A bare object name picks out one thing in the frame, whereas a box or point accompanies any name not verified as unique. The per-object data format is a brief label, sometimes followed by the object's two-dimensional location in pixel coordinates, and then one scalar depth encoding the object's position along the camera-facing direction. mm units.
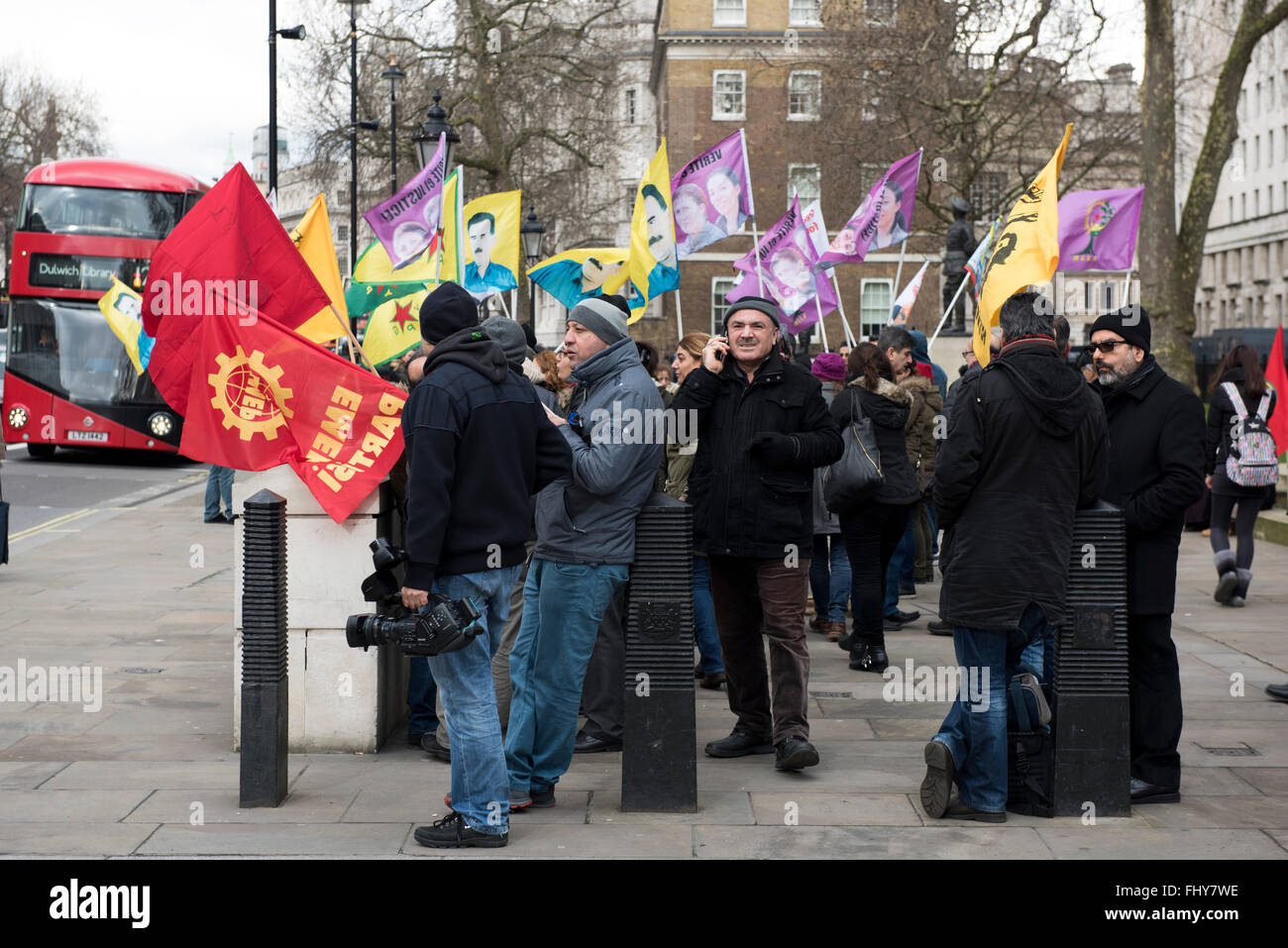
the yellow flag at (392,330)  11961
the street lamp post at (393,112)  26781
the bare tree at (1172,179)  21172
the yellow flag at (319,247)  7906
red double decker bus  23406
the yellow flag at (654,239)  10422
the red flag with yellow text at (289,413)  6305
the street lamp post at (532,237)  30750
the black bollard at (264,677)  5570
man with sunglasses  5727
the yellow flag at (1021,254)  6789
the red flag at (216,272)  6391
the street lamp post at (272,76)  21109
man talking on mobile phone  6168
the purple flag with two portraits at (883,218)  13578
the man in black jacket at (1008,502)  5305
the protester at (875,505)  8531
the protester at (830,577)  9742
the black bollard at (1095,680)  5488
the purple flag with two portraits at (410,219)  12492
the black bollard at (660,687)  5625
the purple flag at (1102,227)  12359
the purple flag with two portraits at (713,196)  12141
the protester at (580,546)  5668
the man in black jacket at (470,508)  4930
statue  20922
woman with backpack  10695
